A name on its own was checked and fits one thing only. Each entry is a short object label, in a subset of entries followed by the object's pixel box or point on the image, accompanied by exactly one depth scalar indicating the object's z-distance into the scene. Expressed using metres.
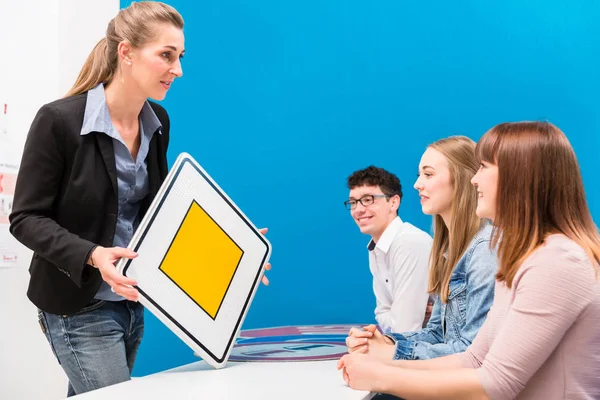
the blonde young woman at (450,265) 1.67
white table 1.34
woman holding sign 1.61
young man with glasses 2.47
